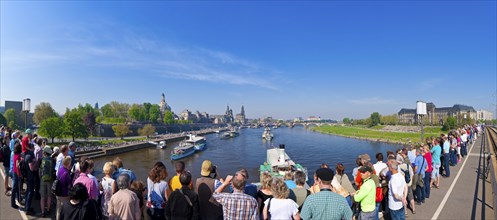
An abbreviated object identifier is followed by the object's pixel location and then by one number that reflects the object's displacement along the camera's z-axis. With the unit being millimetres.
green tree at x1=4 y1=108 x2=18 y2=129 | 91250
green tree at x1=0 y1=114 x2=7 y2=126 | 78088
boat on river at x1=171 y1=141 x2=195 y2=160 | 54178
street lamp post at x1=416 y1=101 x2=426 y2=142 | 15688
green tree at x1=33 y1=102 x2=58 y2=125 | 81875
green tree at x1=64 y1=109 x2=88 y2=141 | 55250
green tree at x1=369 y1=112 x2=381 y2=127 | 162938
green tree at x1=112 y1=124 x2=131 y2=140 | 77562
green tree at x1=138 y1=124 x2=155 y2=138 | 89575
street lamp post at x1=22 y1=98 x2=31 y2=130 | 15036
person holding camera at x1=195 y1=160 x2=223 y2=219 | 4543
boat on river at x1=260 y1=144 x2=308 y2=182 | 24894
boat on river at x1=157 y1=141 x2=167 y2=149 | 71569
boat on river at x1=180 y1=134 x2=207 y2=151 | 67638
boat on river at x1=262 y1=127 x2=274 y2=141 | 100544
